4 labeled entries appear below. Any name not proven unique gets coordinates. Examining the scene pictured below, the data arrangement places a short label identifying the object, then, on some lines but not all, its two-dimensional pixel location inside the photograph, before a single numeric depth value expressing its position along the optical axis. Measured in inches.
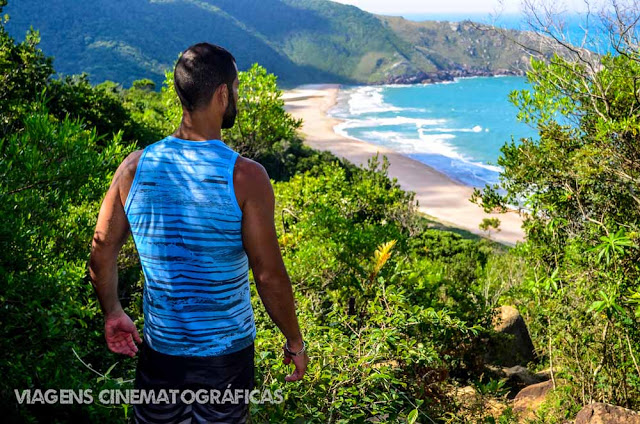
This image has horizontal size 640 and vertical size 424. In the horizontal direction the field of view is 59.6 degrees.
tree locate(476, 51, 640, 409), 236.4
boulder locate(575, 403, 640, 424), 230.4
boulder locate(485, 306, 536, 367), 410.0
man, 86.2
